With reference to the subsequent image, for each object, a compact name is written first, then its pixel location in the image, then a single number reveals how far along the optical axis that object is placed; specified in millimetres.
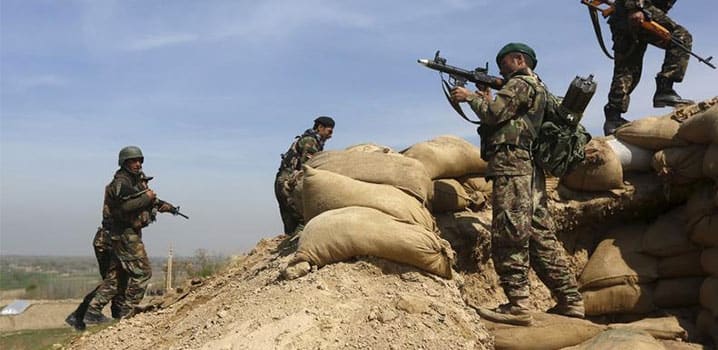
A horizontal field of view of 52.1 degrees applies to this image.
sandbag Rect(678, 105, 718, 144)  4422
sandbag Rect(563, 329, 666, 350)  3451
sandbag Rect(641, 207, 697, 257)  4672
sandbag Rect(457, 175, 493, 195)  4906
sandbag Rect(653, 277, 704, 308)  4621
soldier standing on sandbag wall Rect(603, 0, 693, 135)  5754
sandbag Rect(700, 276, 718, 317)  4310
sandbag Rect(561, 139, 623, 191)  4828
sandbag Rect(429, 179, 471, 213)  4664
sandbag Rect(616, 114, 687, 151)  4828
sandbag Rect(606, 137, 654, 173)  5000
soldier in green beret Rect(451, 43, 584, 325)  3955
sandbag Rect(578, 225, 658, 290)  4688
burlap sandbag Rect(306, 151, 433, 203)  4297
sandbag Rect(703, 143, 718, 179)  4414
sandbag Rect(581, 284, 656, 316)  4629
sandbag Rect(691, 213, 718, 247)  4422
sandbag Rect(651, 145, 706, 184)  4684
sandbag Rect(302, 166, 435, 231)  4012
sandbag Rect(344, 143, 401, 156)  4863
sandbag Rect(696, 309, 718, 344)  4262
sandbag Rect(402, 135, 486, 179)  4625
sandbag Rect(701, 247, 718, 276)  4410
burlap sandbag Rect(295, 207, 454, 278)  3732
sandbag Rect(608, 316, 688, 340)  4160
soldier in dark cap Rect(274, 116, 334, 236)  6977
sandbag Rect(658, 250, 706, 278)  4641
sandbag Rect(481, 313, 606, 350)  3699
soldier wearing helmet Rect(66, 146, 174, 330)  5918
